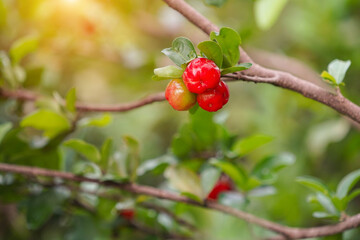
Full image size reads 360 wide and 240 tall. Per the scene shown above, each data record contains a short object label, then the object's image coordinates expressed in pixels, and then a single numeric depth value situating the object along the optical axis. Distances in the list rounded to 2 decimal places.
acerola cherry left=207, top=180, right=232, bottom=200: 0.97
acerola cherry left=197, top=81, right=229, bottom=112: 0.74
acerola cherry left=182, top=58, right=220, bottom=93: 0.72
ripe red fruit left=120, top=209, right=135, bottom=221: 0.95
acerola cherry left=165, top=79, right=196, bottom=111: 0.74
